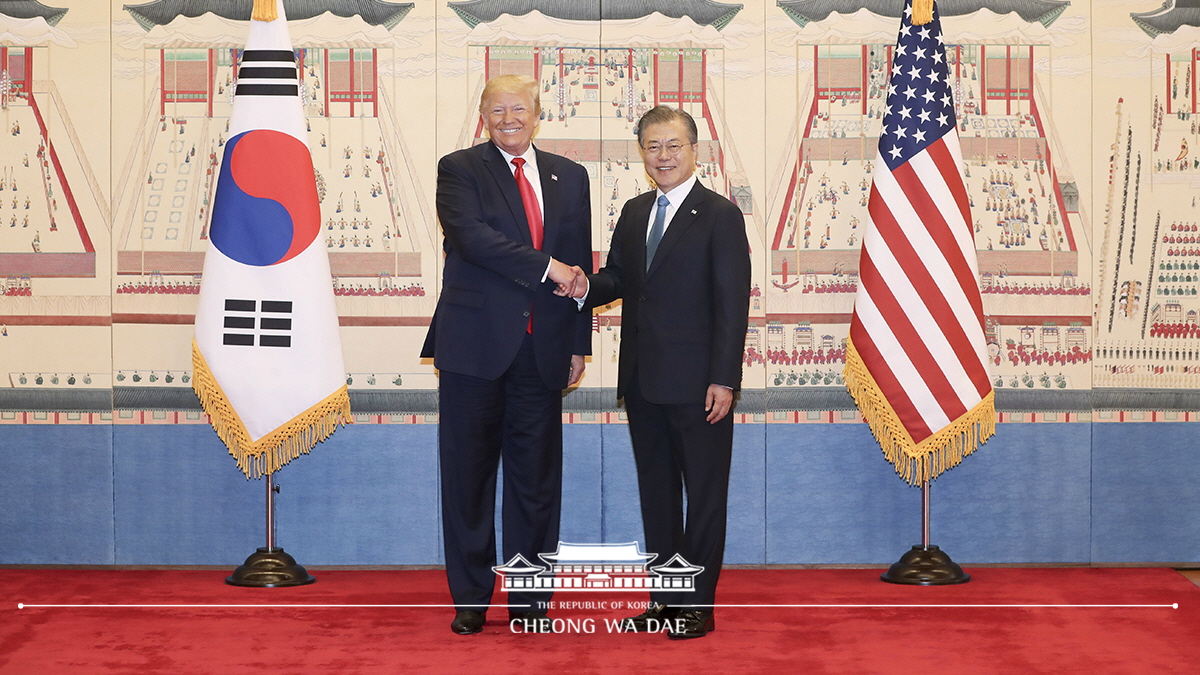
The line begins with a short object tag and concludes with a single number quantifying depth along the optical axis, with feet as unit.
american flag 14.17
